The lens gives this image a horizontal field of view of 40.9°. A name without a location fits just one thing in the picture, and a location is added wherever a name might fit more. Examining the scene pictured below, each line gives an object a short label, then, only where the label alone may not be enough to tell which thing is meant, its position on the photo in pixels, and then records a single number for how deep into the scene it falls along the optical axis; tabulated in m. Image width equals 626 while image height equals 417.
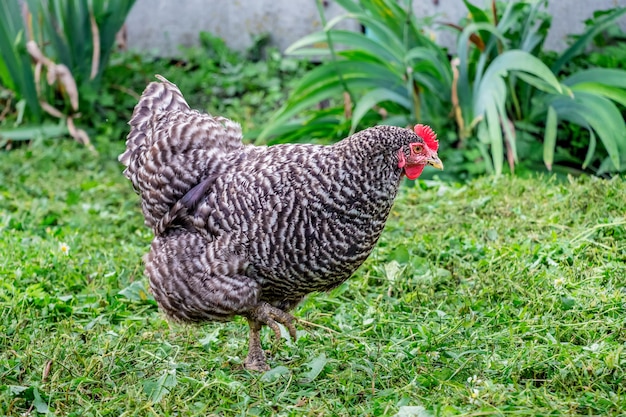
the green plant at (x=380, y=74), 6.19
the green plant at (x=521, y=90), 5.71
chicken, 3.17
